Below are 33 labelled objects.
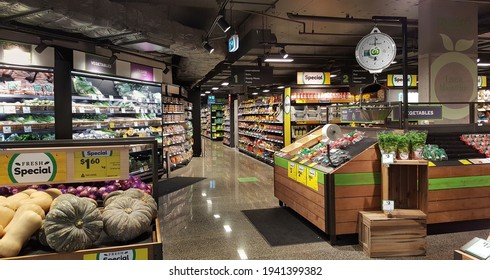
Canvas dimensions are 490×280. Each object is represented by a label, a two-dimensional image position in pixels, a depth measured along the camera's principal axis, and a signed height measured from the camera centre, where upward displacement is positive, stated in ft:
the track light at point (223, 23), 21.08 +6.31
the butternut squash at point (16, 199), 6.09 -1.21
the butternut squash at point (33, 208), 5.72 -1.27
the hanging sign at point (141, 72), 27.71 +4.63
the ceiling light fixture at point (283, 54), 32.40 +6.82
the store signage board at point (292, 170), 17.94 -2.22
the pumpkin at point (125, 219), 5.59 -1.46
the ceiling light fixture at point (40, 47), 18.76 +4.40
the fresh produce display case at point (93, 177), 5.32 -0.93
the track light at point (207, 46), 26.98 +6.27
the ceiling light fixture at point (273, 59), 34.83 +6.86
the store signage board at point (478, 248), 5.32 -1.92
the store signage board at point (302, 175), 16.63 -2.31
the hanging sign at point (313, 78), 38.09 +5.30
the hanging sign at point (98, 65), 22.58 +4.34
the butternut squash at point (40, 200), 6.09 -1.21
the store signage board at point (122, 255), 5.30 -1.91
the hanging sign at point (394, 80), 41.22 +5.33
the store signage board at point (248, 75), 37.86 +5.65
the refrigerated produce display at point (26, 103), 19.03 +1.50
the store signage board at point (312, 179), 15.36 -2.35
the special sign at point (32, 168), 6.63 -0.71
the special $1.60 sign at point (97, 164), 6.90 -0.69
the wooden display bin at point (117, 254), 5.18 -1.86
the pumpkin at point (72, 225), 5.16 -1.44
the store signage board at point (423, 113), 17.44 +0.62
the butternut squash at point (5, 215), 5.57 -1.36
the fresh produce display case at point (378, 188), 14.33 -2.64
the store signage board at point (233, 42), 24.28 +5.94
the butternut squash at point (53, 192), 6.93 -1.23
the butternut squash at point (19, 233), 5.06 -1.53
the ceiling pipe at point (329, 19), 24.87 +7.60
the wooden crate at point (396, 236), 13.10 -4.11
